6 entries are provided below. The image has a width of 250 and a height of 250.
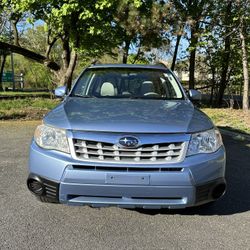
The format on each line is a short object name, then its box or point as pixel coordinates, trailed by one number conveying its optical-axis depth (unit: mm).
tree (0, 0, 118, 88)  8549
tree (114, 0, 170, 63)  8682
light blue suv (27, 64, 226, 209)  2232
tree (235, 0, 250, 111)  7892
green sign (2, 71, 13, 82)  31579
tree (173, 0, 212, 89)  8722
